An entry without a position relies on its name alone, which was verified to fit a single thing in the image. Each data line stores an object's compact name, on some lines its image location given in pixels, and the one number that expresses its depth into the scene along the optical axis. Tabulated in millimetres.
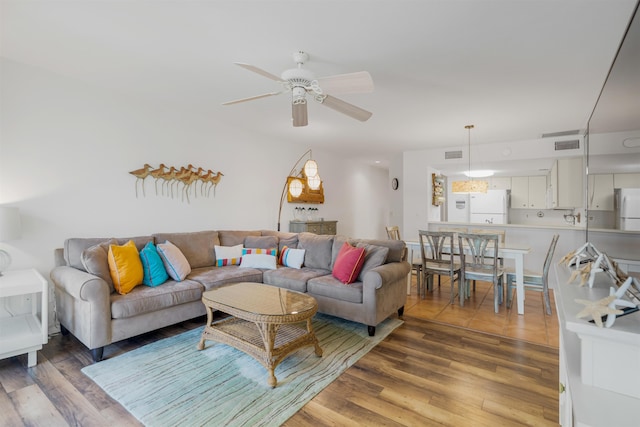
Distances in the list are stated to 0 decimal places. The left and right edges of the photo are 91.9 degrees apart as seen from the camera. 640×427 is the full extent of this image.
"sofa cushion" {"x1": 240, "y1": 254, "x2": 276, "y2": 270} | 3883
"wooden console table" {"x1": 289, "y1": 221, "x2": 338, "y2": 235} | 5645
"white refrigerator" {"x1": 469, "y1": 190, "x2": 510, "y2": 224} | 7066
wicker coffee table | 2223
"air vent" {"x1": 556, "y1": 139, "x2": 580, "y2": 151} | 4824
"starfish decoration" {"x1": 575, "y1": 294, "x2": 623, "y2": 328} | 827
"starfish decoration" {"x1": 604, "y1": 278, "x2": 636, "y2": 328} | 822
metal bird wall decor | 3741
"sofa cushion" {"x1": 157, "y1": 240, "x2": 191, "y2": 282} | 3230
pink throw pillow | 3221
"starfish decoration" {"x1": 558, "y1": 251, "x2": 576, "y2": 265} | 1706
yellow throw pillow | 2775
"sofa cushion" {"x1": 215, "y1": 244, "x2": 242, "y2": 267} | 3954
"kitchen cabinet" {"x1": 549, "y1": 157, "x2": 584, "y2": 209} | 4742
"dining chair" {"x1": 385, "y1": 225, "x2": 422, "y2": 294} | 4408
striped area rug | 1879
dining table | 3608
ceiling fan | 2232
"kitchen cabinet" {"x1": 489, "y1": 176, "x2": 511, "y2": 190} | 7363
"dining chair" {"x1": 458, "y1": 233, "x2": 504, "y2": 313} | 3664
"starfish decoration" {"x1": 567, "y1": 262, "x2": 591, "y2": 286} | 1290
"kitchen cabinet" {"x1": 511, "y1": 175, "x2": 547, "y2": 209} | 6918
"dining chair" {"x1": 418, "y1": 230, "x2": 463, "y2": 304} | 3943
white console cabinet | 764
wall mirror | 1175
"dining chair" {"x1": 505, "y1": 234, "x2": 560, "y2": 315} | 3551
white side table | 2299
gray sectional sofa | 2506
